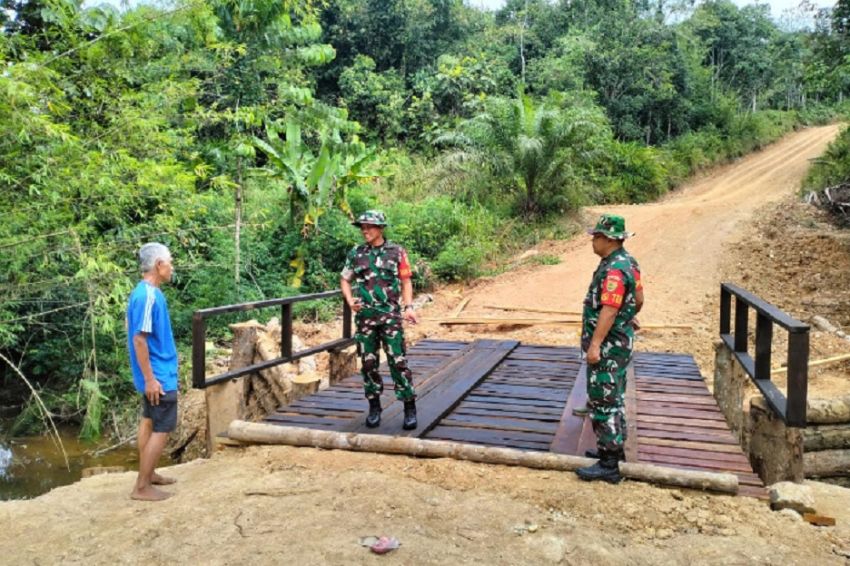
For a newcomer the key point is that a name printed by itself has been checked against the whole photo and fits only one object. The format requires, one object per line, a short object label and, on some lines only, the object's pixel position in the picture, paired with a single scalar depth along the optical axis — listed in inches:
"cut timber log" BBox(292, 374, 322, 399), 252.5
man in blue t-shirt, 158.7
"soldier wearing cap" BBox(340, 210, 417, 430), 190.5
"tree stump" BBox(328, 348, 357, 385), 278.8
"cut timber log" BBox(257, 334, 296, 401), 300.4
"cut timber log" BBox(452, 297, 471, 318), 480.1
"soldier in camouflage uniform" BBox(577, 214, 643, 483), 153.8
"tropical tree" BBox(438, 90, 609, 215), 647.1
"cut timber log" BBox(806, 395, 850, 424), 228.4
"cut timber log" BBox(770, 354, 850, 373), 328.2
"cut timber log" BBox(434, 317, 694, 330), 432.1
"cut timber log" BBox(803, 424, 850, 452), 229.8
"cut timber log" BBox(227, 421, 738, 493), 159.5
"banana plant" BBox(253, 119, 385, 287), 533.6
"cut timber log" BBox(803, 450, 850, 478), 230.2
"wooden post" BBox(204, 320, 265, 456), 218.1
